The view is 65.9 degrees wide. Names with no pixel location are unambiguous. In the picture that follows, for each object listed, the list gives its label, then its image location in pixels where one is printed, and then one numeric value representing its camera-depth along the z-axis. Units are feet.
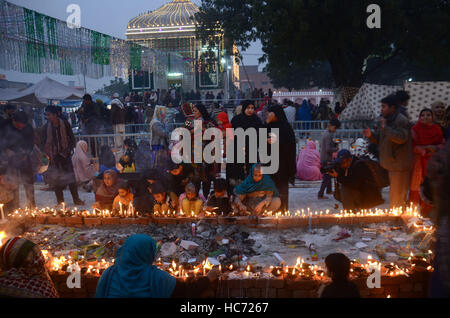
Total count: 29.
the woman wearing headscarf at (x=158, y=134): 25.00
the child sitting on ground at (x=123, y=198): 17.11
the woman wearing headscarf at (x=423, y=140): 16.11
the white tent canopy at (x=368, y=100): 42.60
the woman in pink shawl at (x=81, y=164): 24.89
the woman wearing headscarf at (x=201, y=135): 19.36
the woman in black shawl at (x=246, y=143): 18.60
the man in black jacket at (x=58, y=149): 21.12
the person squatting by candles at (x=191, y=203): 16.24
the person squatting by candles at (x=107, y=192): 17.93
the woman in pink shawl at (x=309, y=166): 27.14
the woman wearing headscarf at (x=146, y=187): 16.97
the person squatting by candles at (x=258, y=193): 16.46
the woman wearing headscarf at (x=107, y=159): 25.10
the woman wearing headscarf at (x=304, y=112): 48.24
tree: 44.80
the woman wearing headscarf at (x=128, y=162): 23.44
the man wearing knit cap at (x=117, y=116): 35.27
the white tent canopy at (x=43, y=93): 51.39
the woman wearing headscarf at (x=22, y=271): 7.59
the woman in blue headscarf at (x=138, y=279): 7.64
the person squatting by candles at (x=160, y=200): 16.61
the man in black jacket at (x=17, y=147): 19.01
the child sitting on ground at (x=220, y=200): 16.35
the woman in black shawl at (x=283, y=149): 17.65
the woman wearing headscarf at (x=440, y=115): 17.88
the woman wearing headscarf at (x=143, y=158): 25.68
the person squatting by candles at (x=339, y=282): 7.43
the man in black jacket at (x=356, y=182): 15.84
